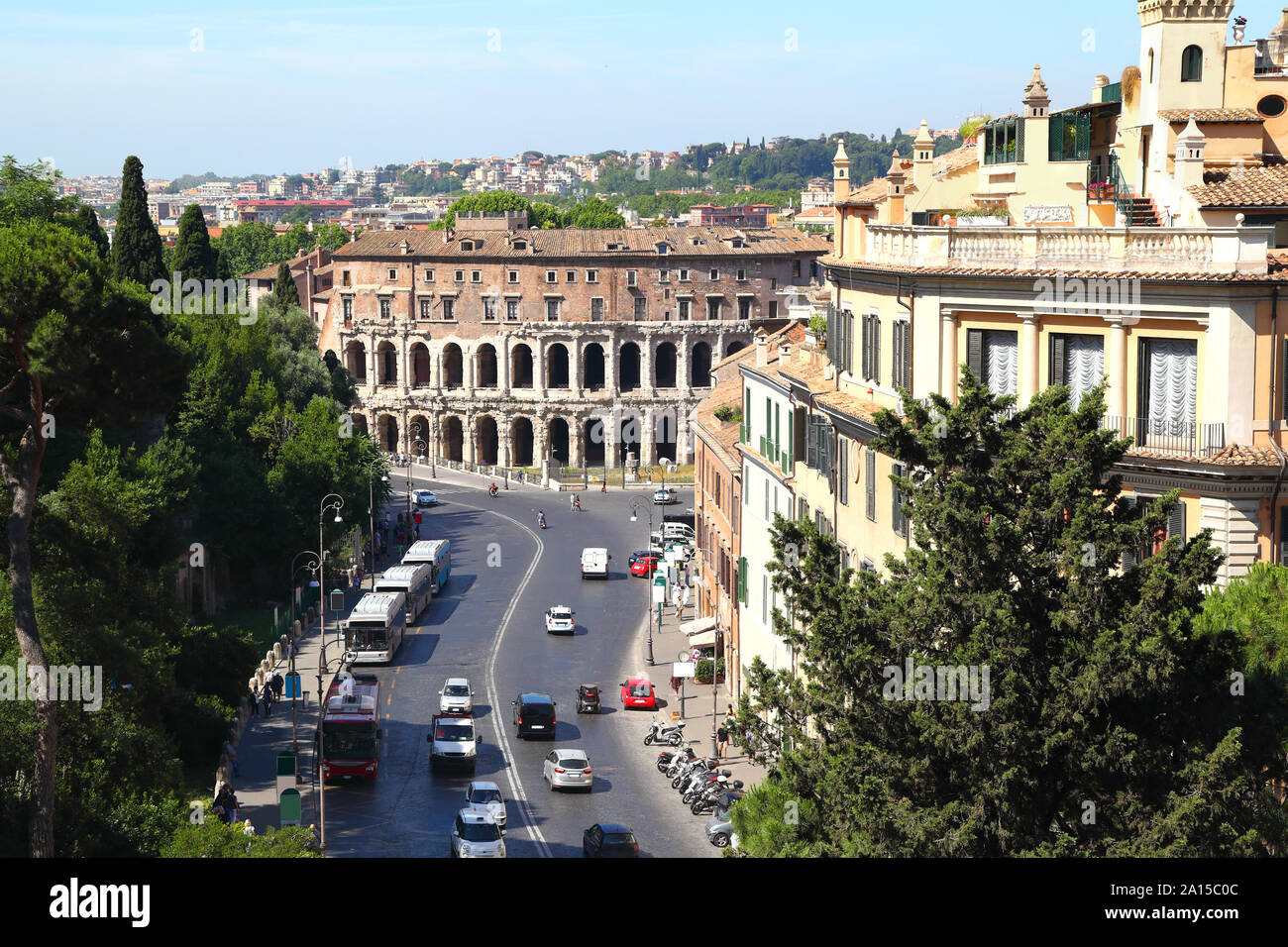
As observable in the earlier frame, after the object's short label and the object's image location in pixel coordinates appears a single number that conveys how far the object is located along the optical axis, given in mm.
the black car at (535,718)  50250
